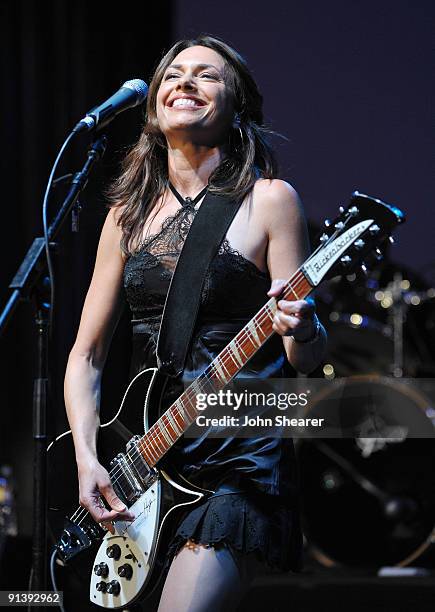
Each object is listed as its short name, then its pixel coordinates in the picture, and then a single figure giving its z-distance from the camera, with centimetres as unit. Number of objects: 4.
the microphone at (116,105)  446
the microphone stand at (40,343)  434
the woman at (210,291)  395
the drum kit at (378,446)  873
